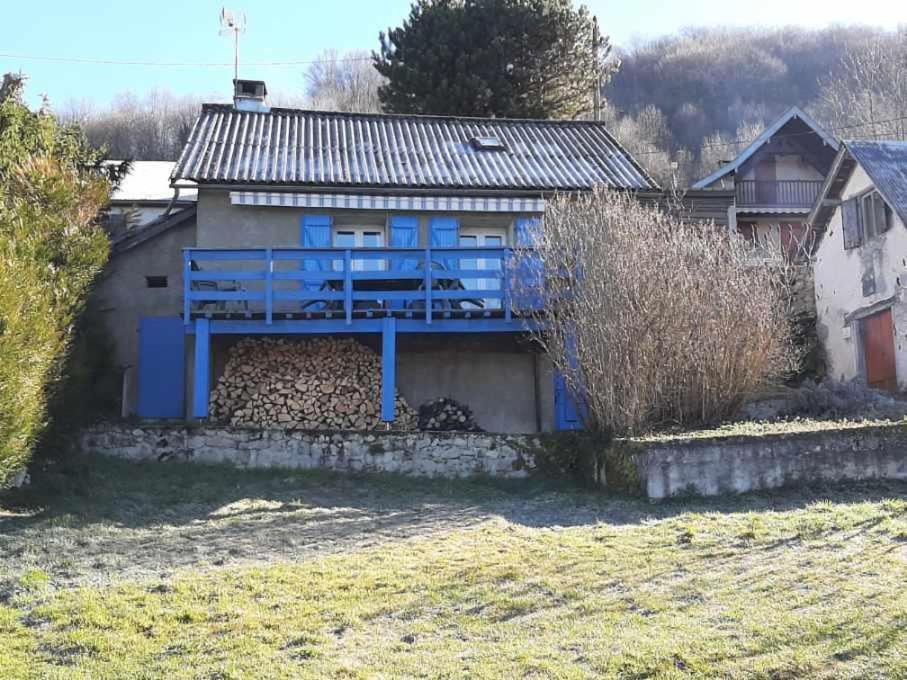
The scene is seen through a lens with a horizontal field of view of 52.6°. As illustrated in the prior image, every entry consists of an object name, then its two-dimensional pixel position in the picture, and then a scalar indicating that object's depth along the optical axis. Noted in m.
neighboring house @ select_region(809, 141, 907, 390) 17.19
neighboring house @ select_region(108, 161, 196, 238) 19.97
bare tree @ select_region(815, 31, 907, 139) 35.03
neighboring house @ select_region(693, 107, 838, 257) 29.08
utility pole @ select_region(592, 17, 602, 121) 29.22
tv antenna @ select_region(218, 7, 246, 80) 24.77
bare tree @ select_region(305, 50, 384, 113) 54.25
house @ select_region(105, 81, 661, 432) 13.65
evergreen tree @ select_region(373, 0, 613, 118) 27.14
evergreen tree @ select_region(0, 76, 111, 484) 8.71
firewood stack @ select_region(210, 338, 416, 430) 13.77
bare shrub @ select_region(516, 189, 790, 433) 11.70
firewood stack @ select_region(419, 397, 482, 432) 14.27
